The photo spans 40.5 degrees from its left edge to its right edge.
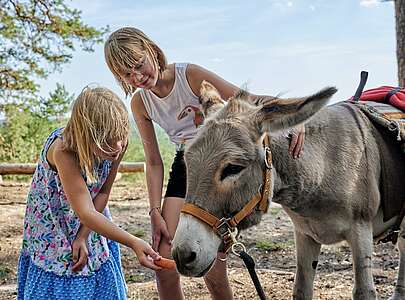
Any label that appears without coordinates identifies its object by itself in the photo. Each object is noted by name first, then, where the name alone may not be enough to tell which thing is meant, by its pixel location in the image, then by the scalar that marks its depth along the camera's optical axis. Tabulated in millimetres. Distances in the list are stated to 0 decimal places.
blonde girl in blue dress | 2689
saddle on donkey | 2949
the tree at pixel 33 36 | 10852
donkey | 2230
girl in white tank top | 2957
